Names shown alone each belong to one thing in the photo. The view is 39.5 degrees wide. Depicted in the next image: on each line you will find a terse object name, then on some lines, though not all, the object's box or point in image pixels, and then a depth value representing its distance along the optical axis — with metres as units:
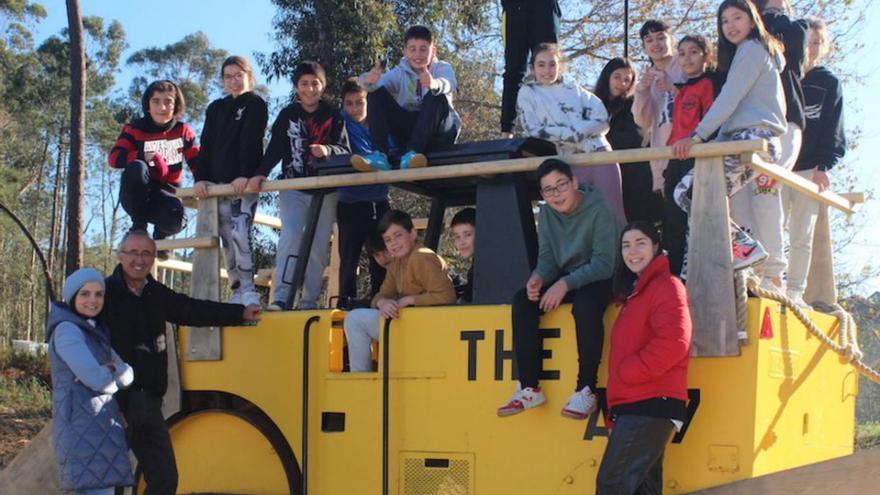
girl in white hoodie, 7.51
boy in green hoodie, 5.90
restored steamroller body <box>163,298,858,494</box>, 5.77
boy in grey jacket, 7.30
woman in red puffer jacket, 5.41
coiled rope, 5.84
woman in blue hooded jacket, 6.30
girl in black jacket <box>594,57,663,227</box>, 8.30
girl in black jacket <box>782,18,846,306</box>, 7.49
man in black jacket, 6.71
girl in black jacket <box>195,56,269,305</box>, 7.83
